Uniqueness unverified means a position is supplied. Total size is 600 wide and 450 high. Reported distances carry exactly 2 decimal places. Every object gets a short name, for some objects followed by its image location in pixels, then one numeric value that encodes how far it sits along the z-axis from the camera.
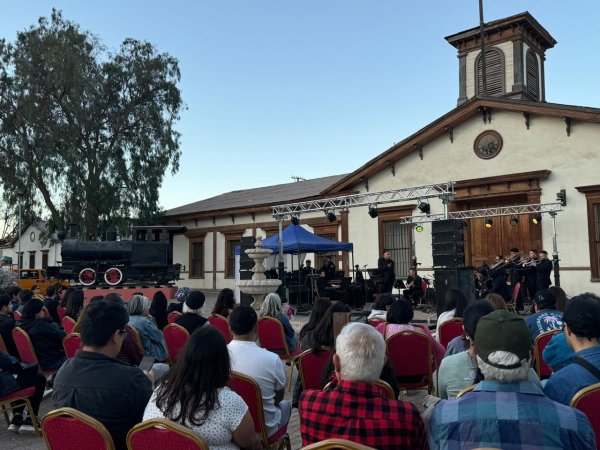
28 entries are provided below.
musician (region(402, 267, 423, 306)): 15.77
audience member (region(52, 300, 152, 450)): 2.81
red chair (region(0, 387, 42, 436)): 4.62
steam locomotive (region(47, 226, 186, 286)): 20.52
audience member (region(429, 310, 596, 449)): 1.94
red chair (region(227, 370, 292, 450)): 3.27
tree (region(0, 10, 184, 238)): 25.84
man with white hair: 2.15
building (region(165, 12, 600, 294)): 15.16
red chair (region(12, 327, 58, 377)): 5.33
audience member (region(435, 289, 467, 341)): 5.93
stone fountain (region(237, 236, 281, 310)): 11.31
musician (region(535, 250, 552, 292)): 13.42
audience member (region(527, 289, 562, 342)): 4.84
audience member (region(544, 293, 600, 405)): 2.71
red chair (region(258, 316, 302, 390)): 6.19
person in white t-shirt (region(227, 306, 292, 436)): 3.67
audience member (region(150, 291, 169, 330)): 7.50
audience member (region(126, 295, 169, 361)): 5.52
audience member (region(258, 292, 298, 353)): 6.37
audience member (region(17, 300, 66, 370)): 5.68
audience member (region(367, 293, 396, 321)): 6.43
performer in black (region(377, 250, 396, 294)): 15.91
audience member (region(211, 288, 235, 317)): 7.00
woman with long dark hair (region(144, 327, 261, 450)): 2.46
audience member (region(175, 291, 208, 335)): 5.80
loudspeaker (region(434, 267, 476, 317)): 11.52
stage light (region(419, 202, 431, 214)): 15.34
